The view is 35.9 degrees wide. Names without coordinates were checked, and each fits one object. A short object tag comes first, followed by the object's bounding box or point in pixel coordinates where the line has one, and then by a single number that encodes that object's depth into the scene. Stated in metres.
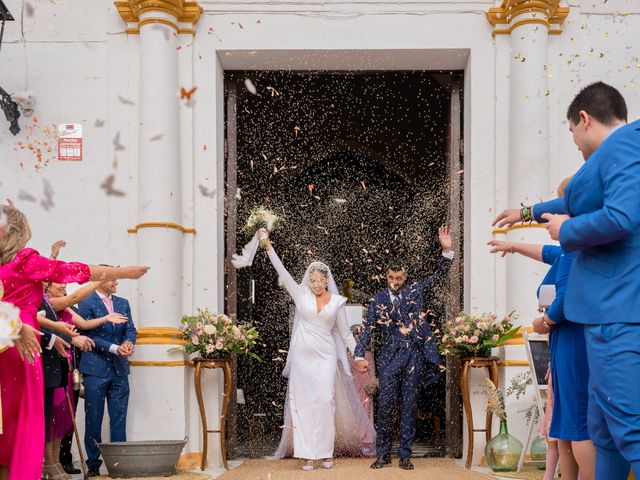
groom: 8.34
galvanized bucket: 7.26
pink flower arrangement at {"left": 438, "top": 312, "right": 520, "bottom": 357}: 7.96
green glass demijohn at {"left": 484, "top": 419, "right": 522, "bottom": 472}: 7.72
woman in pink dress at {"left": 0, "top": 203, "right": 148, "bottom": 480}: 4.98
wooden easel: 7.41
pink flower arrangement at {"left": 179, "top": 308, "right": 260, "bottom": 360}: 7.99
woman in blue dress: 4.46
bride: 8.60
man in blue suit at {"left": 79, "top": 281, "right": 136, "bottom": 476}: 7.74
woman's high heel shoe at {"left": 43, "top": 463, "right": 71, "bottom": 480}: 7.15
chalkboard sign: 7.52
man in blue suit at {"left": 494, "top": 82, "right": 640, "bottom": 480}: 3.33
